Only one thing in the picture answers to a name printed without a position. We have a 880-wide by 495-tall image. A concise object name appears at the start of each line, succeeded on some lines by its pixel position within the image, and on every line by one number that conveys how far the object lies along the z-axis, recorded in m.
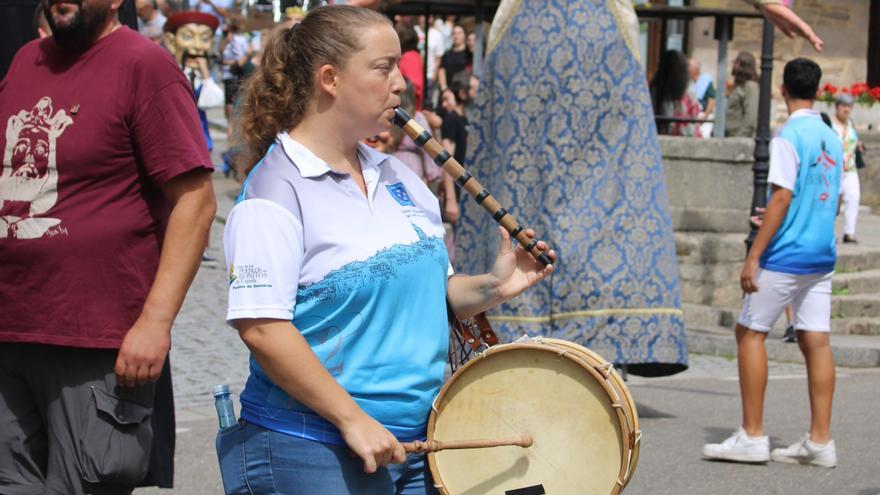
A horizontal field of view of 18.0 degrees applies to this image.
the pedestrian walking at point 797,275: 11.80
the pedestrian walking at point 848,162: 24.78
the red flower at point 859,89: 31.86
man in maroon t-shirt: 6.55
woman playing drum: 5.36
